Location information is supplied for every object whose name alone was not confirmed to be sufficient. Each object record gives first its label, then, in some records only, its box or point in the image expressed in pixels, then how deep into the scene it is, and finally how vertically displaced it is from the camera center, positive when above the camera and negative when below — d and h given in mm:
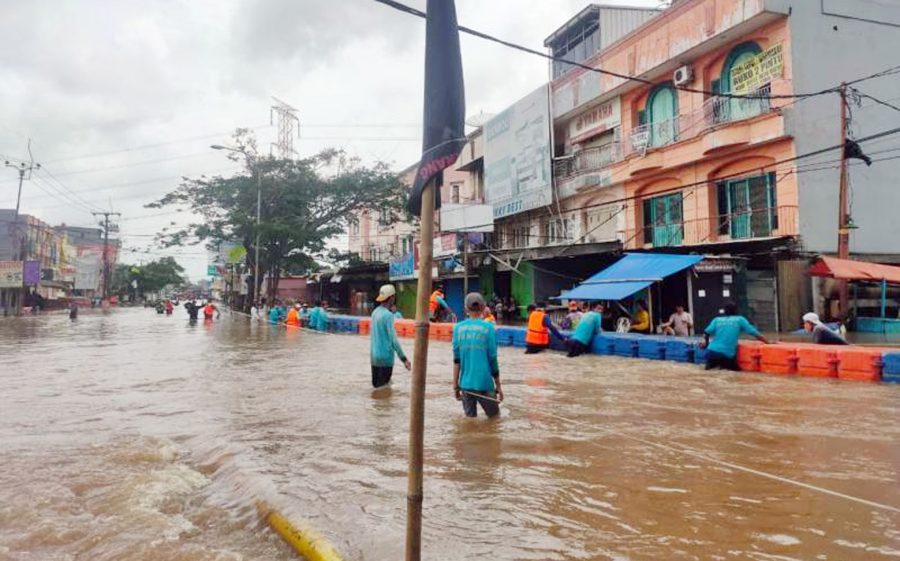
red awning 15195 +1342
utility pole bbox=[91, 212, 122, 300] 64438 +6098
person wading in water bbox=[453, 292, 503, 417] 6398 -443
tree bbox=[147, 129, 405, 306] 39406 +7554
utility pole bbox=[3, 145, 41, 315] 43438 +5336
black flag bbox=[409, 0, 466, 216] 2799 +986
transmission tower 43838 +13871
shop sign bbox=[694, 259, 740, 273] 17250 +1573
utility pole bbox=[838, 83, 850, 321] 15766 +2896
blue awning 16239 +1263
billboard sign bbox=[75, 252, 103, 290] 72562 +5451
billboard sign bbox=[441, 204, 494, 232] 23609 +3940
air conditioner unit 20188 +8044
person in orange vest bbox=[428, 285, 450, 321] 18167 +434
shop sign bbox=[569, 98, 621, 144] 23922 +8019
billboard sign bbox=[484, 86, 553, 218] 25750 +7186
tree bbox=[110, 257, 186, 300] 92750 +5970
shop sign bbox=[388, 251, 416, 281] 32312 +2737
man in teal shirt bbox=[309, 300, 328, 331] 26391 -45
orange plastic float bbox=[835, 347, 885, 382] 9891 -640
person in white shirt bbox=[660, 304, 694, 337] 15922 -57
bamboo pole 2730 -431
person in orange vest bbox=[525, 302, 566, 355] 15102 -264
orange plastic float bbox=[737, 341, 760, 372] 11414 -626
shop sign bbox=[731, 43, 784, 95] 17906 +7507
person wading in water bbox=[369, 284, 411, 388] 8430 -316
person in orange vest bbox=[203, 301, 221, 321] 35125 +332
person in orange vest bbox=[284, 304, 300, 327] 28266 -17
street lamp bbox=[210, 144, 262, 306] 36878 +7257
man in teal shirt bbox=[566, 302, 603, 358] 14500 -311
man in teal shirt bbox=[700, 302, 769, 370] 11164 -307
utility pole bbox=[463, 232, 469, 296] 21347 +2316
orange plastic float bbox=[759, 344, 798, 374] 10941 -640
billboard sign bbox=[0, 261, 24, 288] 43719 +2796
